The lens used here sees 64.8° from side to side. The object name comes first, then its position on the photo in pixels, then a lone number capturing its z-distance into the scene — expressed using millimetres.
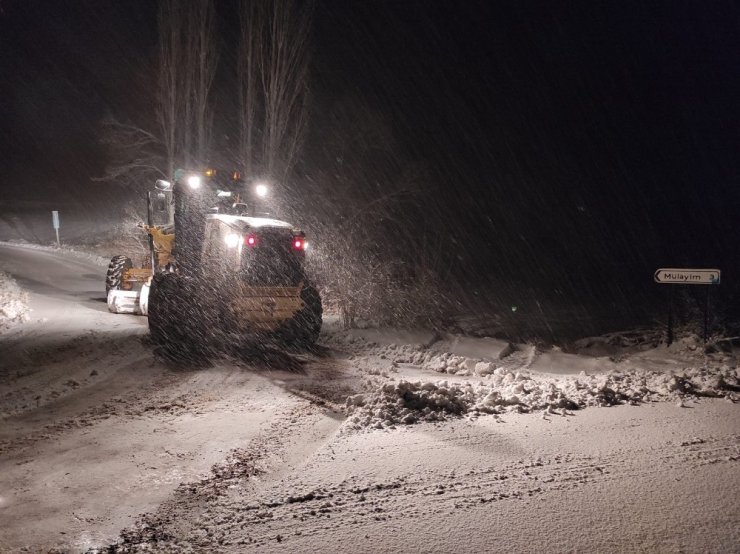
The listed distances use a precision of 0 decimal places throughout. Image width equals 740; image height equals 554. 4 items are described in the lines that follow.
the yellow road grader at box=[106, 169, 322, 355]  10219
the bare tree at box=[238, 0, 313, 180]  24922
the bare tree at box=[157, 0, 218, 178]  26359
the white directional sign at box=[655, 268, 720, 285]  9242
